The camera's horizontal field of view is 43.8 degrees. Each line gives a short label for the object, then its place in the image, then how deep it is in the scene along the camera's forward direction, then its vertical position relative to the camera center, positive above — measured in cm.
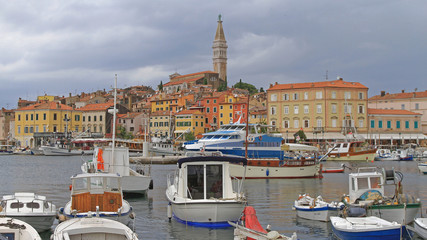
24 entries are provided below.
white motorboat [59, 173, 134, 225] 1870 -194
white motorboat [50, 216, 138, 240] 1452 -241
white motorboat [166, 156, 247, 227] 1980 -162
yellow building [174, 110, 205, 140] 11215 +446
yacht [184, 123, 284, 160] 5412 +9
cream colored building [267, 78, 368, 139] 9494 +640
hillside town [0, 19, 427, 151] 9575 +597
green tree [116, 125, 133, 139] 11676 +192
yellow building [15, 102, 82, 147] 11575 +486
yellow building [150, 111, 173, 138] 11609 +414
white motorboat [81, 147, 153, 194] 2970 -139
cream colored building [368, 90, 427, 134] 11500 +937
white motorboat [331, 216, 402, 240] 1603 -262
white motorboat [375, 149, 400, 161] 8077 -192
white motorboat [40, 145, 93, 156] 9662 -162
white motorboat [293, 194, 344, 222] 2167 -270
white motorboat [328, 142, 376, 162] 7606 -135
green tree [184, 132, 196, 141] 10743 +137
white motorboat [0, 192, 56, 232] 1824 -236
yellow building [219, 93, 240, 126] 11144 +733
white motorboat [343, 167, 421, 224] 1886 -214
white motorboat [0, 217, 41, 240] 1444 -245
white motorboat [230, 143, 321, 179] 4344 -212
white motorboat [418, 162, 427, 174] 5205 -231
